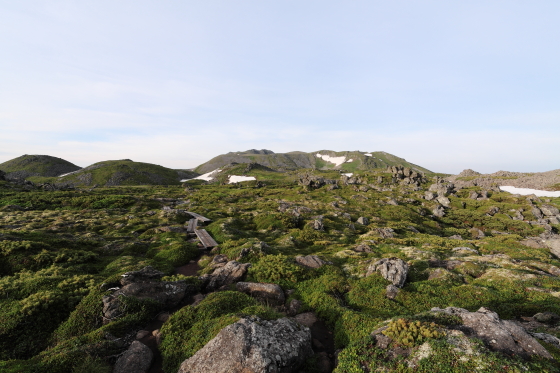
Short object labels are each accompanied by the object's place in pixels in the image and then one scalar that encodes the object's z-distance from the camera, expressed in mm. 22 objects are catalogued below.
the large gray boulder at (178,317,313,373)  10070
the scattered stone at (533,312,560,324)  13984
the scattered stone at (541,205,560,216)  71875
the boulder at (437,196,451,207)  87312
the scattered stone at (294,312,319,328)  15900
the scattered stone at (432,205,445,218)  74250
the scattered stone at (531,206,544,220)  71081
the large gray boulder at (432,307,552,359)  9398
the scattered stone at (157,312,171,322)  16000
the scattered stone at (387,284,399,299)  18411
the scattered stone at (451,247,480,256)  29344
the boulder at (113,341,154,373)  11398
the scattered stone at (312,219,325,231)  43328
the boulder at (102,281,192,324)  15609
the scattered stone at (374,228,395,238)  41238
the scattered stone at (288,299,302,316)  17481
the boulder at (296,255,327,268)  24500
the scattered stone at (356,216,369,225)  53378
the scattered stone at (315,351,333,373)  11625
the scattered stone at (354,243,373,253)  30734
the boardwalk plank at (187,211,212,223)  45841
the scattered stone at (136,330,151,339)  14102
